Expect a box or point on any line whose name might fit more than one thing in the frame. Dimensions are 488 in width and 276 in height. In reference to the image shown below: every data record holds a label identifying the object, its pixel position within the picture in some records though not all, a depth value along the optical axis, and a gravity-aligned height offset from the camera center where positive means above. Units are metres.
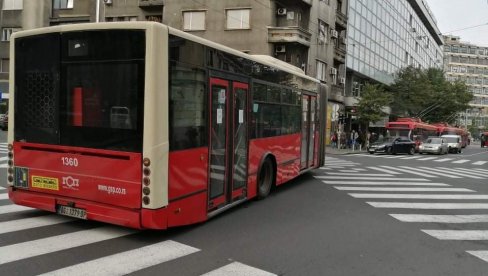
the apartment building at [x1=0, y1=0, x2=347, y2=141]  35.59 +7.82
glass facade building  49.19 +10.47
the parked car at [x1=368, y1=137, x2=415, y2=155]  35.78 -1.80
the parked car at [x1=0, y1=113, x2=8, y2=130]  36.47 -0.68
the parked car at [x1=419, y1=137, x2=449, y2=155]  38.94 -1.89
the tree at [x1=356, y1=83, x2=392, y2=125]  42.81 +1.56
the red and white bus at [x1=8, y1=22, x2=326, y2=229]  6.20 -0.10
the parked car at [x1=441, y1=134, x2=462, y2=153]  45.00 -1.87
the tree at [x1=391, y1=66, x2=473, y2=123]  57.50 +3.50
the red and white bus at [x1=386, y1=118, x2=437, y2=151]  40.47 -0.65
